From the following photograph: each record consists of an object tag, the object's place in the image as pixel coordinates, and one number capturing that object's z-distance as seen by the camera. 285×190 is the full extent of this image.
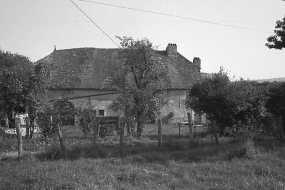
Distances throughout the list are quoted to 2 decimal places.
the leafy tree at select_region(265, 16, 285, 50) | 15.48
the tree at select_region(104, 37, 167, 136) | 14.21
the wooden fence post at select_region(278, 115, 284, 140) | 12.40
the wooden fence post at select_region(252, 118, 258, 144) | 11.40
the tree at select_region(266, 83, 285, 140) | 13.98
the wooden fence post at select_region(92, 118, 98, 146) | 10.27
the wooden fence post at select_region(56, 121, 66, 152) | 9.69
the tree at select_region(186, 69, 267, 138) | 12.55
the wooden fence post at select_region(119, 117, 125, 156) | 9.98
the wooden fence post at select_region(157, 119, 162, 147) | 11.09
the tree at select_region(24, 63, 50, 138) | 14.14
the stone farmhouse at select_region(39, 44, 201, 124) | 26.77
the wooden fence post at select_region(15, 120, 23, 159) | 9.30
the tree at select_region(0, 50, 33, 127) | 13.81
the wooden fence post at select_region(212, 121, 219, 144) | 11.69
